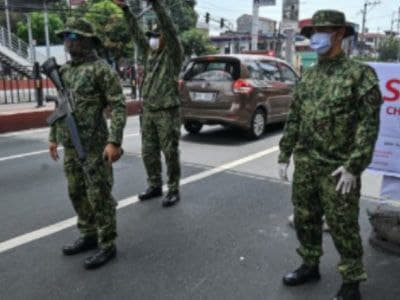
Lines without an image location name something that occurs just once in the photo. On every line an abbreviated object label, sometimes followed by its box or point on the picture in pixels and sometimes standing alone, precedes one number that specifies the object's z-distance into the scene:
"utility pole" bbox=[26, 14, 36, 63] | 27.53
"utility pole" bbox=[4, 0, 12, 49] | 27.69
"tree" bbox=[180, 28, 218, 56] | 48.72
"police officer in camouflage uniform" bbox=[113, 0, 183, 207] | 4.55
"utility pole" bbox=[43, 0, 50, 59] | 30.97
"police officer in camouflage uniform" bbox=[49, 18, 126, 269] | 3.06
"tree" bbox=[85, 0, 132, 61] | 35.88
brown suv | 7.91
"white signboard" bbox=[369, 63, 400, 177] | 3.53
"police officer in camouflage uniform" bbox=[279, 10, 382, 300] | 2.49
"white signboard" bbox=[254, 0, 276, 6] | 21.90
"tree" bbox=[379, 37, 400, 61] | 60.03
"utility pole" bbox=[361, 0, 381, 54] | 56.42
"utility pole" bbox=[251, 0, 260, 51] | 22.02
